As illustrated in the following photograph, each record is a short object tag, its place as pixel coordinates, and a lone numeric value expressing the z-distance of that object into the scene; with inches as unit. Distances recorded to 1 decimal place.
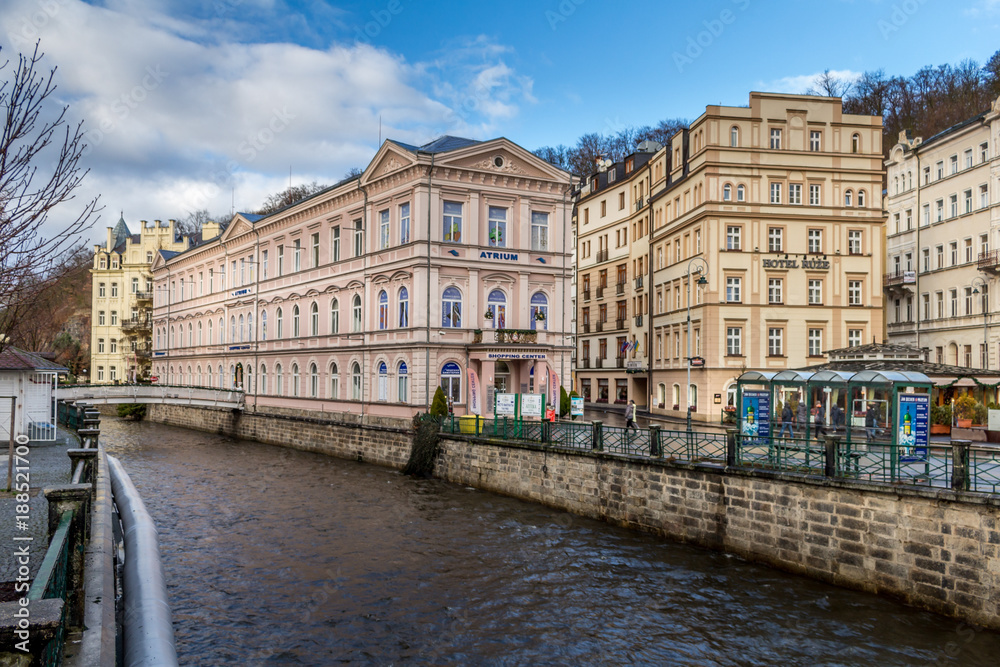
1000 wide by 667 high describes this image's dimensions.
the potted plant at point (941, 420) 1082.7
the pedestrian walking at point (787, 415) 912.2
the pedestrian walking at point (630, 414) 1291.6
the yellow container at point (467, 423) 1132.9
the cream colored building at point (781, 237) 1626.5
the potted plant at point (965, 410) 1103.6
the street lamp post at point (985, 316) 1549.0
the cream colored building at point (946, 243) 1577.3
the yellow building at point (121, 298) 3132.4
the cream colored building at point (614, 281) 2090.3
